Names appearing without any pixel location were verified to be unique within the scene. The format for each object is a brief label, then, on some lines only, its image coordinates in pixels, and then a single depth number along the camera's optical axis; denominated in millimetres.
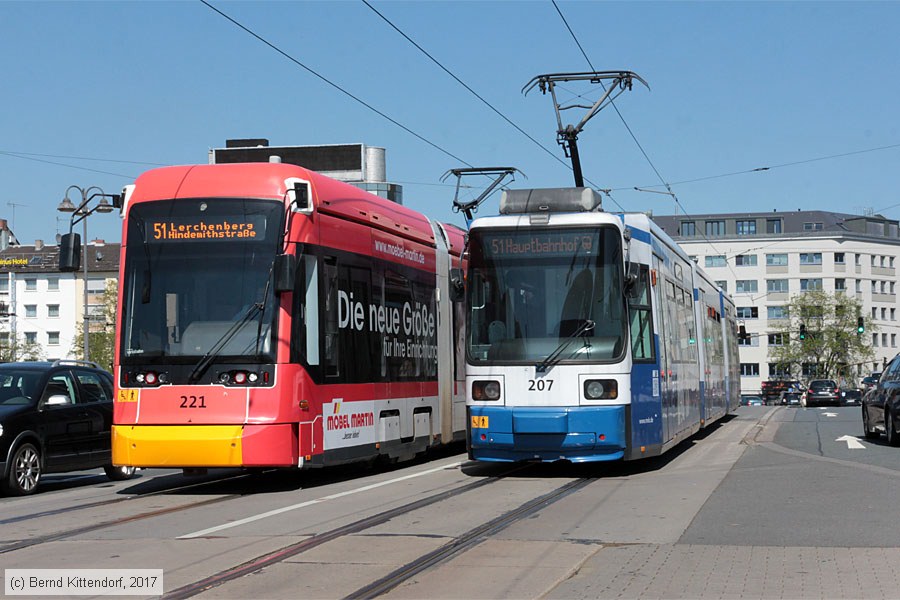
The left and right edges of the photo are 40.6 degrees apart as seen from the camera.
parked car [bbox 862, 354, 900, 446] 20547
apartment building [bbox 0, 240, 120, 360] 122562
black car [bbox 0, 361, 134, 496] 14852
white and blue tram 14555
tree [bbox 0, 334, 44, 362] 95750
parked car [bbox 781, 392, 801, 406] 92500
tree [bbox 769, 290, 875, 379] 109438
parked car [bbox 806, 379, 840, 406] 67375
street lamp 16312
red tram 12992
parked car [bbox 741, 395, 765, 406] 100469
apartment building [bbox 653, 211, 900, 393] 119562
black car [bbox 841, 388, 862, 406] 75238
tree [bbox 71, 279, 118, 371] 89000
